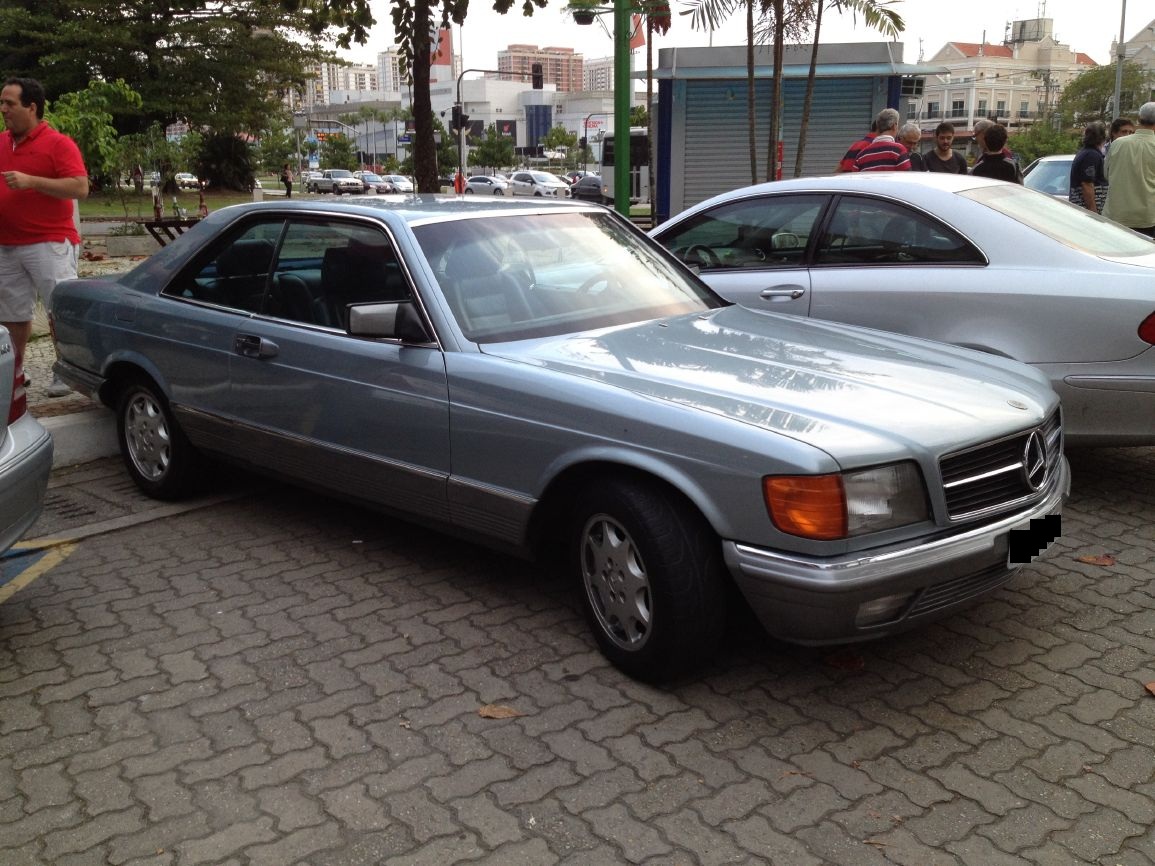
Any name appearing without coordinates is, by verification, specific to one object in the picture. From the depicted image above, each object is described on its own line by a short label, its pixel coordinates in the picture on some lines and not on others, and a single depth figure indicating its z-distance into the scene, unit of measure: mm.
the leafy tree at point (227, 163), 47781
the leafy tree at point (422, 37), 12070
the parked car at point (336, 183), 62875
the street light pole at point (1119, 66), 53403
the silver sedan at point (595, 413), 3156
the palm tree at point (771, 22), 15445
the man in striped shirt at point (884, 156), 8508
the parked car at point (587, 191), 36325
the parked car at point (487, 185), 59188
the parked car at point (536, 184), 56594
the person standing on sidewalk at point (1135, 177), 8547
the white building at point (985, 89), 117812
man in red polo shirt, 6406
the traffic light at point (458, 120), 34656
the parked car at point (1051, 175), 13258
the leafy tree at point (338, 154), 95750
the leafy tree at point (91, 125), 16234
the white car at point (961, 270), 4793
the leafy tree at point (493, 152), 89062
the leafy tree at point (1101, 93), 63938
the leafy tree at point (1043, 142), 57156
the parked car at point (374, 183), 58569
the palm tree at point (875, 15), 15805
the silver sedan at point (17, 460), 3840
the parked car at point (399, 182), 58406
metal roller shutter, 20703
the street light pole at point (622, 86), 8930
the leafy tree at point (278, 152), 69850
